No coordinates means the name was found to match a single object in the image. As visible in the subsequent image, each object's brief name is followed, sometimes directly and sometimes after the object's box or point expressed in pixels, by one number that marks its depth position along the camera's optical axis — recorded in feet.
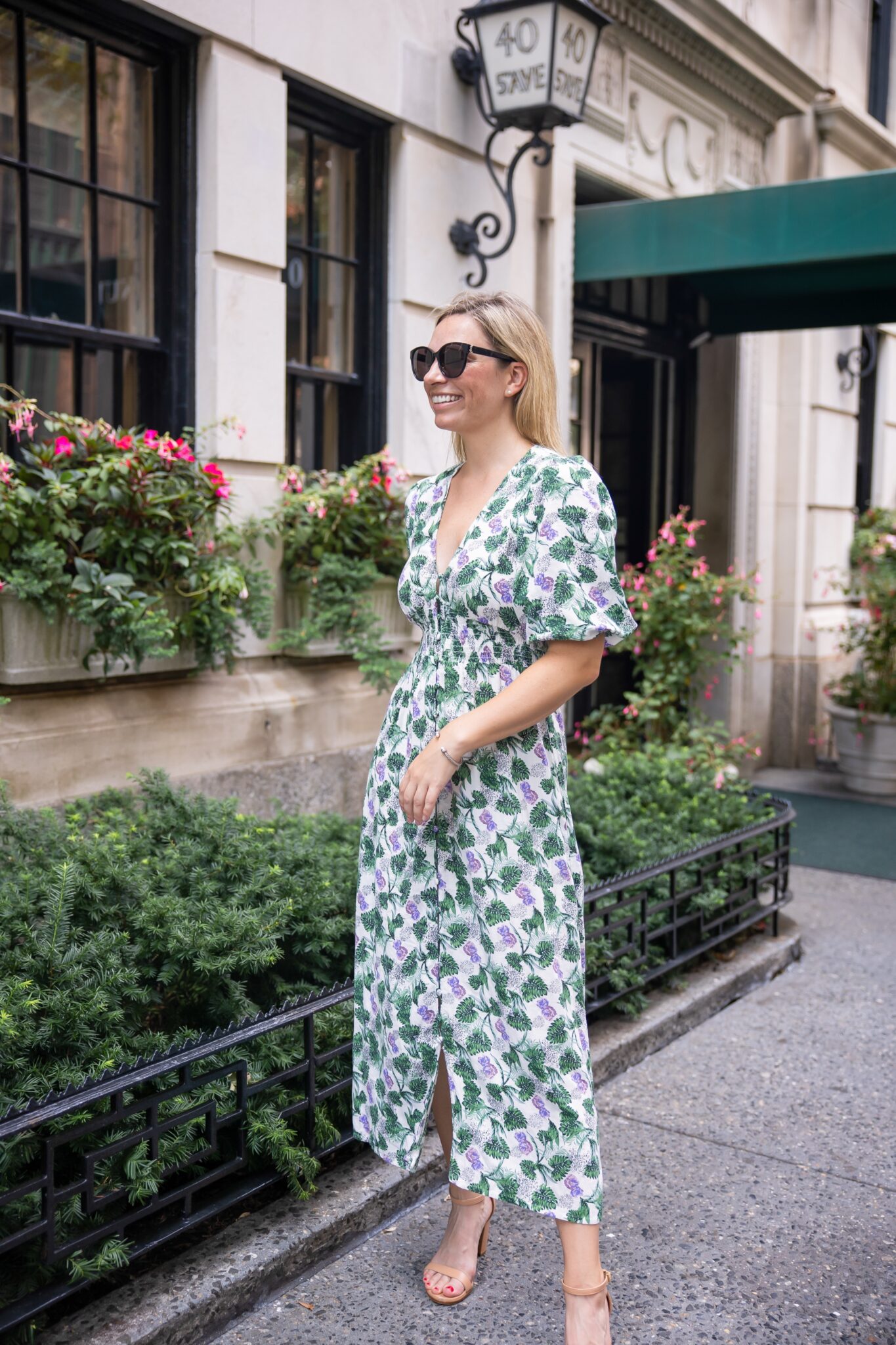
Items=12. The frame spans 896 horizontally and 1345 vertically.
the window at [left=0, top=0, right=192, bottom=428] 14.60
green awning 21.06
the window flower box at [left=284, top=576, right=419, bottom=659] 17.92
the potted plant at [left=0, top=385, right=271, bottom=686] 13.56
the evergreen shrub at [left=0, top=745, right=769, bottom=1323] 8.52
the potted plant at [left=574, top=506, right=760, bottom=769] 23.08
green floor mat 22.13
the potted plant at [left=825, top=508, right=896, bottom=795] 28.58
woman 7.98
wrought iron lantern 18.63
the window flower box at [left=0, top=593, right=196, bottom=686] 13.60
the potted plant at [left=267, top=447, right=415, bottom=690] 17.38
